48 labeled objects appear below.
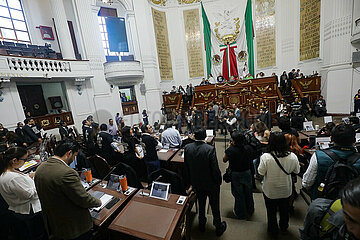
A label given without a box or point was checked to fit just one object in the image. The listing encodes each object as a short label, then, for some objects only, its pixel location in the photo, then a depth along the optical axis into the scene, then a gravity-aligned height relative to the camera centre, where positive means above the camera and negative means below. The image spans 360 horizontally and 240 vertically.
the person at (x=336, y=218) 0.82 -0.89
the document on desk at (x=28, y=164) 3.36 -1.21
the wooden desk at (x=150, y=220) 1.49 -1.26
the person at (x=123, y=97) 12.60 +0.06
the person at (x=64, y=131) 6.18 -1.02
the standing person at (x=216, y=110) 7.77 -1.08
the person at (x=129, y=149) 3.08 -0.99
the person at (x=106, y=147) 3.49 -1.02
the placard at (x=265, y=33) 10.94 +3.38
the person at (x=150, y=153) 3.13 -1.14
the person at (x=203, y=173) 2.12 -1.12
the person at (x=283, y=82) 9.55 -0.13
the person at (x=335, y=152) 1.60 -0.81
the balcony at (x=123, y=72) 10.03 +1.63
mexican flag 11.80 +3.74
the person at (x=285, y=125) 3.07 -0.86
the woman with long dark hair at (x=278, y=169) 1.93 -1.08
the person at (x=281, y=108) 7.33 -1.29
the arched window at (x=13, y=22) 8.66 +4.88
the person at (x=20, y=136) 5.21 -0.87
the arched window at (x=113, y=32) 10.41 +4.39
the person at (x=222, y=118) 7.09 -1.43
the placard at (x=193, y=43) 12.44 +3.68
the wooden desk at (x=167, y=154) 3.45 -1.38
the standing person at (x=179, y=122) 7.64 -1.43
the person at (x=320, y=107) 8.29 -1.62
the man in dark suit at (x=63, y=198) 1.51 -0.88
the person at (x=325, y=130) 3.17 -1.23
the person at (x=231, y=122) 6.43 -1.43
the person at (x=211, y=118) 7.23 -1.34
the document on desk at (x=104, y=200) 1.91 -1.25
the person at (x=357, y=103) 6.71 -1.33
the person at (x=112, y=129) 6.43 -1.20
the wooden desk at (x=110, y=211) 1.75 -1.27
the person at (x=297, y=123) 4.39 -1.22
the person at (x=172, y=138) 4.09 -1.14
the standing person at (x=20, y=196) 1.81 -0.98
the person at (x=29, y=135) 5.33 -0.87
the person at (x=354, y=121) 3.66 -1.13
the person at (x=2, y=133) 5.11 -0.72
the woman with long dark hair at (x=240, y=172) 2.25 -1.25
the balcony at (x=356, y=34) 7.31 +1.71
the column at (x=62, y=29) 8.58 +4.10
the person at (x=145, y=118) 9.56 -1.38
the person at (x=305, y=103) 8.18 -1.32
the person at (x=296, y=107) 6.76 -1.26
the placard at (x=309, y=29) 9.23 +2.84
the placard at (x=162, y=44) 11.79 +3.70
